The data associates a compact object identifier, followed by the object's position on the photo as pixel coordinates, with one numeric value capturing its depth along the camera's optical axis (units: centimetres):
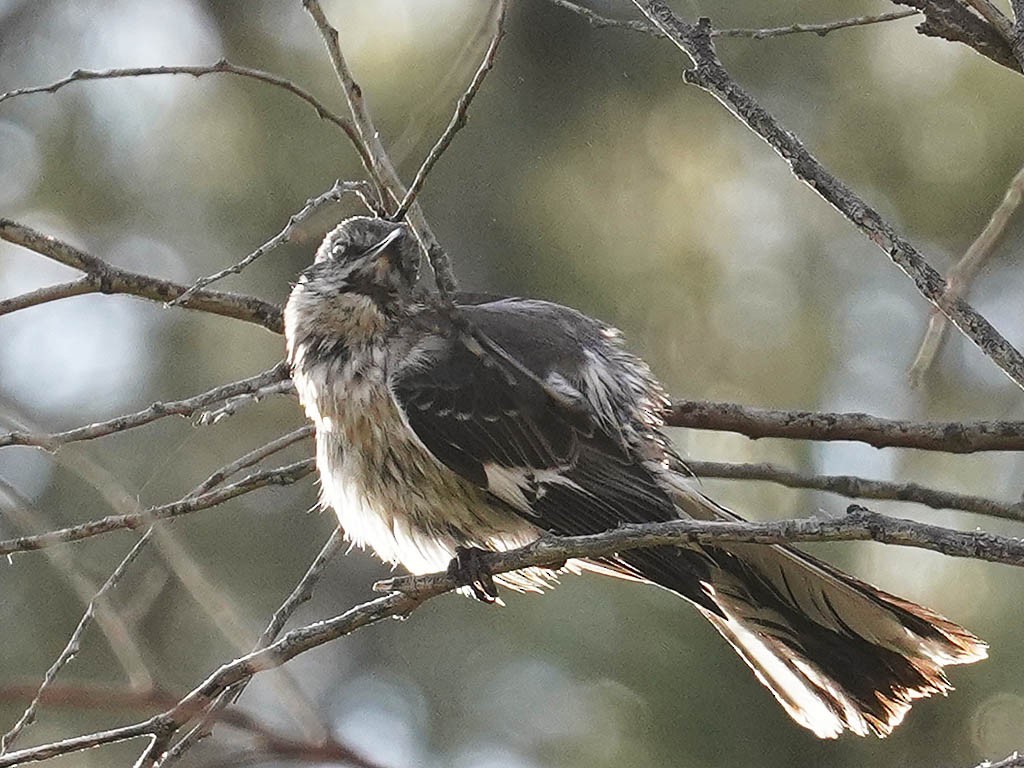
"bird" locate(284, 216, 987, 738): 600
